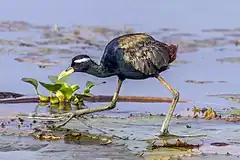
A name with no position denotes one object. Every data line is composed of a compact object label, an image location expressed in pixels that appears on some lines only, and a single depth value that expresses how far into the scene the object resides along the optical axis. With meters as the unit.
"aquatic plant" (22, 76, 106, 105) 19.91
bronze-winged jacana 17.42
